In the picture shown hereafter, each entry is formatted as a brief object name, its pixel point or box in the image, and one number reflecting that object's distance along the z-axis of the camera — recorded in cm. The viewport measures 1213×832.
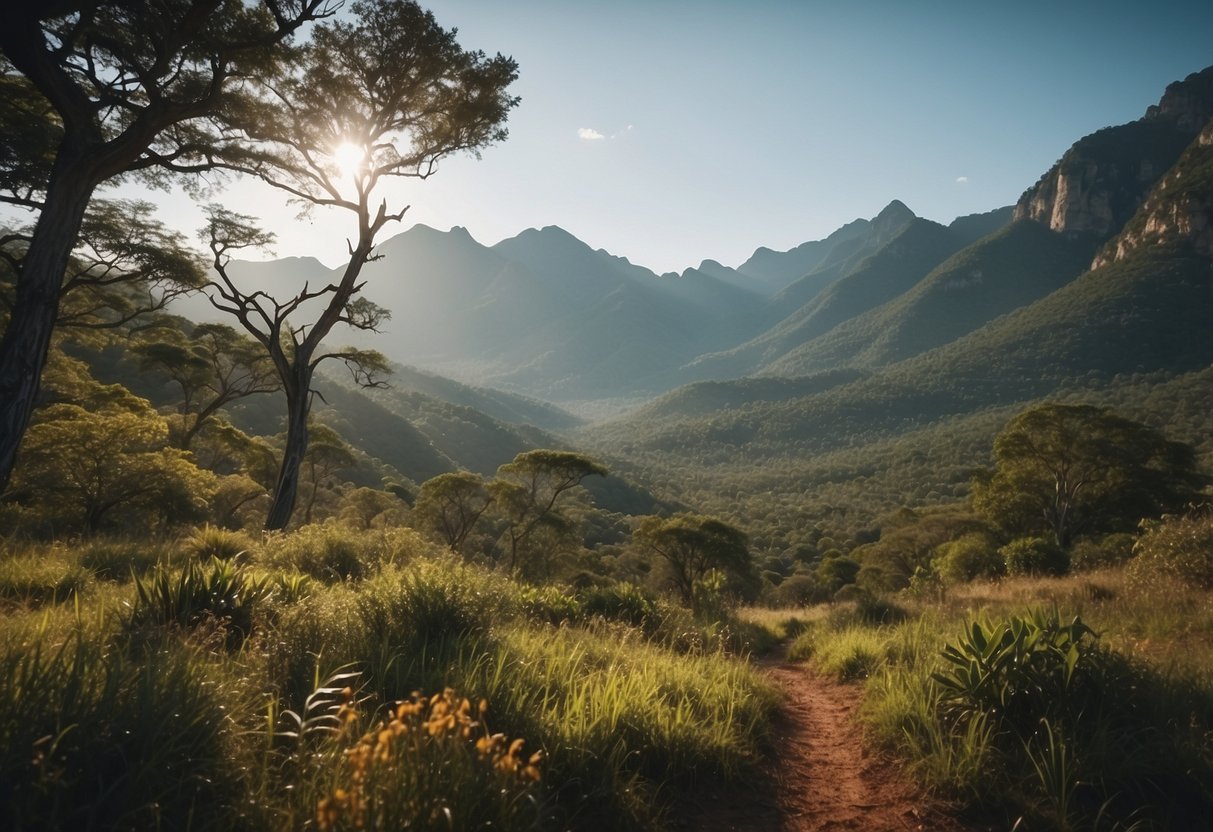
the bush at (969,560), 1928
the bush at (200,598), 366
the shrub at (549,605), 648
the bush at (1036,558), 1466
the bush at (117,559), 572
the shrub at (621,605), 743
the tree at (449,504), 3138
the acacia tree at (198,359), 2066
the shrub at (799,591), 3844
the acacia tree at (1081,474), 2922
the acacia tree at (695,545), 2767
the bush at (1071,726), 293
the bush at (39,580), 466
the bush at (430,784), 185
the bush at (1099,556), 1310
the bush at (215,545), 697
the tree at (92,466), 1299
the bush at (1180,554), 741
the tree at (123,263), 1310
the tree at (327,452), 2973
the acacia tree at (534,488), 2881
